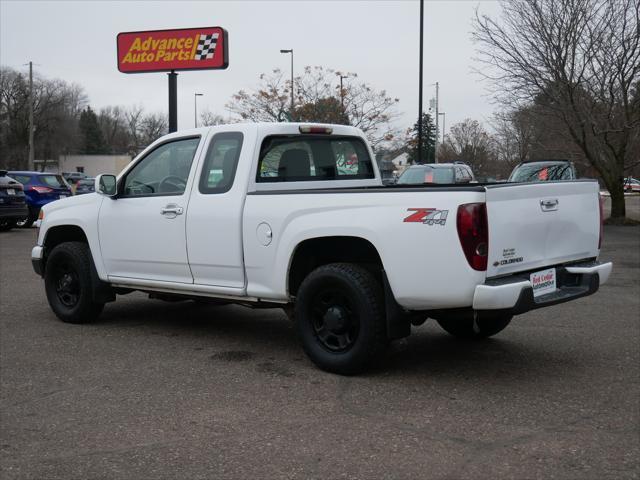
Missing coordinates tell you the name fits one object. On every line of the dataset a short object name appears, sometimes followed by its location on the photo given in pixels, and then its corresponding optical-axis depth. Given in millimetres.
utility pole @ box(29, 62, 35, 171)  57000
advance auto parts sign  20500
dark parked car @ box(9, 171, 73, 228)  20938
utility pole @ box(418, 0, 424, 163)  27111
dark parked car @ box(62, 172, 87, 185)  56100
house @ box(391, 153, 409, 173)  126981
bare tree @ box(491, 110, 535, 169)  23061
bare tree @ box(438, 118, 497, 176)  48438
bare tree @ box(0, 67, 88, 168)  77438
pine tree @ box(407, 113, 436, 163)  58075
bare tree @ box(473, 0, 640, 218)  19859
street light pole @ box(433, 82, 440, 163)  51781
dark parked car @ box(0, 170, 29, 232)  18203
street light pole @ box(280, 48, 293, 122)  36588
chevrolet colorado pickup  4973
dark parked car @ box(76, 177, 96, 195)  34425
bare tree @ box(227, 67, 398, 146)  37219
